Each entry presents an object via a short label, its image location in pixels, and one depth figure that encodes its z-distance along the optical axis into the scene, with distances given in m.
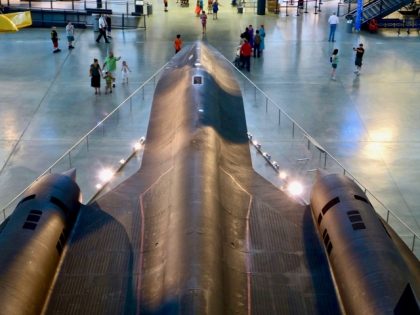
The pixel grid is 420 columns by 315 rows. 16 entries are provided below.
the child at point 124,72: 23.56
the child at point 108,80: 22.78
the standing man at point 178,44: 26.50
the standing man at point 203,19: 32.66
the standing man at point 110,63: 23.33
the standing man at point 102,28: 30.27
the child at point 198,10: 37.91
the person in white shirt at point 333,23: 30.59
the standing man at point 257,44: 27.91
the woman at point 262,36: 28.71
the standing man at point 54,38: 28.30
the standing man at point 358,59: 24.91
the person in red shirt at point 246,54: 25.41
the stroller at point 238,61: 26.25
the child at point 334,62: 24.24
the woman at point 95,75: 22.06
